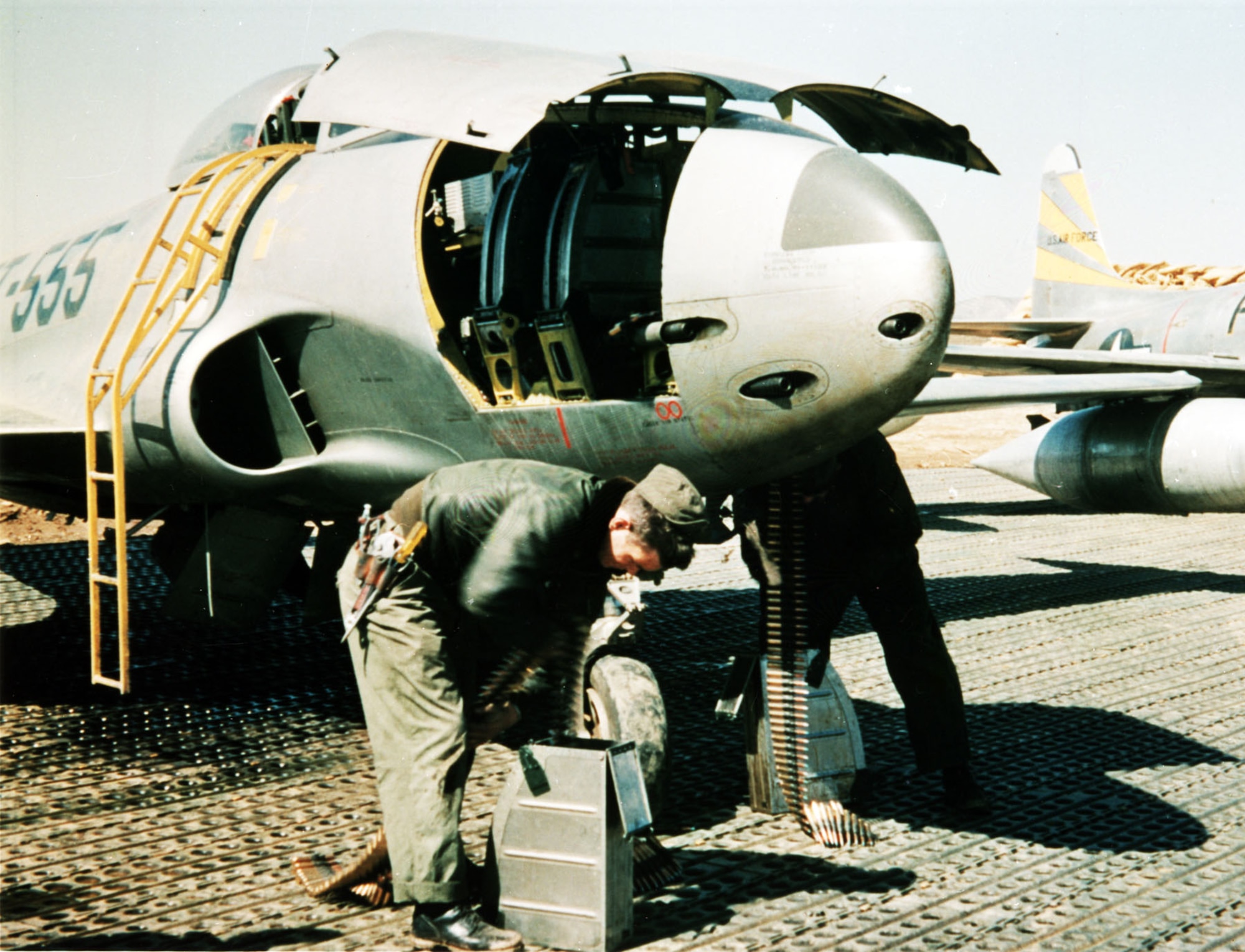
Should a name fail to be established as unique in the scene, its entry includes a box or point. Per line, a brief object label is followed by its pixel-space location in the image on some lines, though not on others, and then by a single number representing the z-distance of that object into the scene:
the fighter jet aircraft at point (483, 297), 4.34
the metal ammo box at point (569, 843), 3.56
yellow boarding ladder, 5.71
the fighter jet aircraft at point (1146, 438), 9.23
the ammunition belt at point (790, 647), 4.77
